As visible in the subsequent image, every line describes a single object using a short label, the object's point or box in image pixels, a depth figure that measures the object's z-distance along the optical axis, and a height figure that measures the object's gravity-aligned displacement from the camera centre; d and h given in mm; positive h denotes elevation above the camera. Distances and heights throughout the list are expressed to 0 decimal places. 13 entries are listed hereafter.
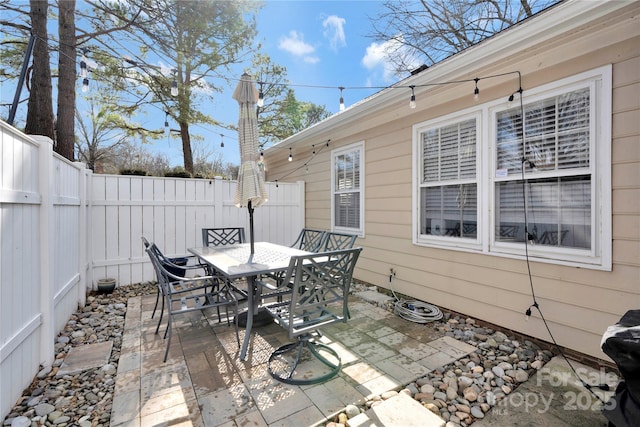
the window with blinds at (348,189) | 4762 +385
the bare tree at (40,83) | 3955 +1822
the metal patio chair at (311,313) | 2094 -846
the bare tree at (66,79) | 4574 +2172
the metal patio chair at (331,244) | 3683 -459
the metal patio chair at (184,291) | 2500 -866
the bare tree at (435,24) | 6422 +4395
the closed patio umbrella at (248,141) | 3055 +755
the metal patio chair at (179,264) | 3557 -777
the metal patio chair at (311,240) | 3900 -448
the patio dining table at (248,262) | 2492 -536
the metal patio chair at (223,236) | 4500 -440
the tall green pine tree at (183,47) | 4805 +3270
